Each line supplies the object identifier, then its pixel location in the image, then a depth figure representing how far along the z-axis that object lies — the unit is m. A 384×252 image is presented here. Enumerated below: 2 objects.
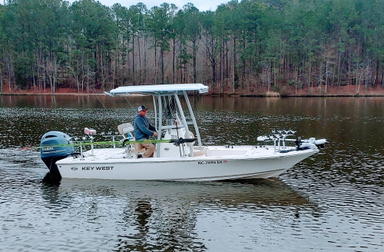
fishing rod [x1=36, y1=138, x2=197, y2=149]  12.72
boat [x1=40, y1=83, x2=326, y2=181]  12.98
